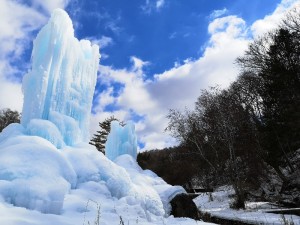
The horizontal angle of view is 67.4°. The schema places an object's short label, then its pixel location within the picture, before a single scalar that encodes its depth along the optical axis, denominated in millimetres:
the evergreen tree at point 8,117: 32191
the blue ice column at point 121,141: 15363
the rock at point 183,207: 8803
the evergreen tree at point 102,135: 36203
